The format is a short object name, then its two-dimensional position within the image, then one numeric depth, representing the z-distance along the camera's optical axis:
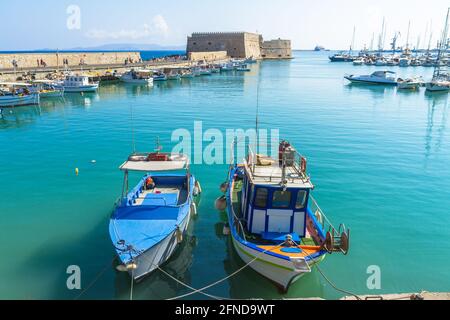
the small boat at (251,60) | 133.02
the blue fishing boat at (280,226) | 10.41
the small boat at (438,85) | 56.97
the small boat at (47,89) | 47.44
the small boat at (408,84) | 60.72
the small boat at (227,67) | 99.81
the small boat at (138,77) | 67.12
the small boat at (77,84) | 53.84
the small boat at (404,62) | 119.76
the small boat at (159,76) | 73.19
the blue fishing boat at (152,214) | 10.73
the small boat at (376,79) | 67.75
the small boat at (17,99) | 40.42
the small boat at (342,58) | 159.62
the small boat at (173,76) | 76.75
